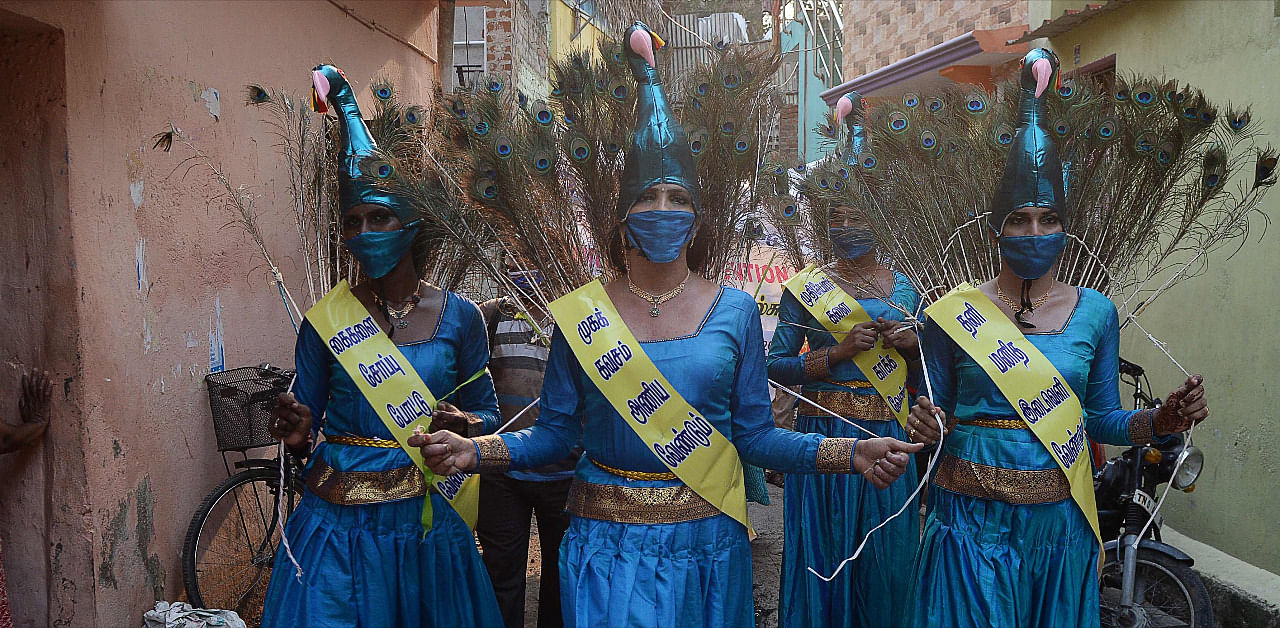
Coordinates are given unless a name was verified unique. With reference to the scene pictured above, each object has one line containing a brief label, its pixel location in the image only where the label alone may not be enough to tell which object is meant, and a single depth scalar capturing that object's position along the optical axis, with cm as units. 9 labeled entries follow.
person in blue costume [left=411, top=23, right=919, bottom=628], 270
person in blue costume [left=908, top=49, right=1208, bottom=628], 314
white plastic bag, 435
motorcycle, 428
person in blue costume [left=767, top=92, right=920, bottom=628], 427
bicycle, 466
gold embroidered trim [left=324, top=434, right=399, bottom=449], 328
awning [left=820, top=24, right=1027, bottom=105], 936
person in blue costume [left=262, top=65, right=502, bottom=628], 319
